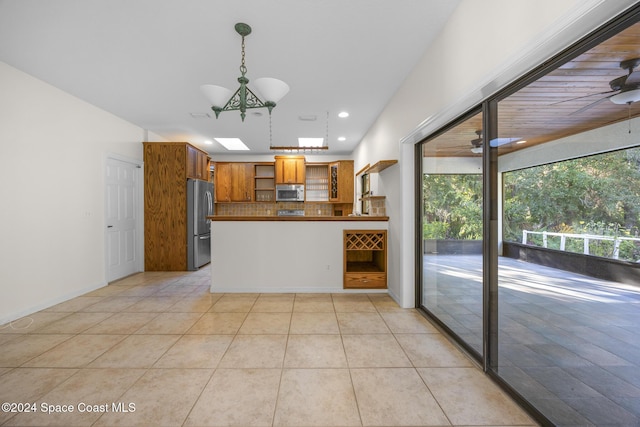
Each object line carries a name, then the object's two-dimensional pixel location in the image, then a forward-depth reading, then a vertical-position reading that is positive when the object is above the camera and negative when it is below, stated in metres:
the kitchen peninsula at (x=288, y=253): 3.95 -0.61
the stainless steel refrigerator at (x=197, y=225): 5.29 -0.26
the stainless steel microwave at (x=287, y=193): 7.16 +0.49
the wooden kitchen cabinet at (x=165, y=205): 5.22 +0.13
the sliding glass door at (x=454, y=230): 2.22 -0.19
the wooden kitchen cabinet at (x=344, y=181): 7.20 +0.80
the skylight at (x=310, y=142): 6.07 +1.61
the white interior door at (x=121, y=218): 4.46 -0.12
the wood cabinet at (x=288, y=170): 7.13 +1.09
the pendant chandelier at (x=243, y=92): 2.26 +1.03
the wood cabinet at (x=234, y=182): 7.29 +0.79
